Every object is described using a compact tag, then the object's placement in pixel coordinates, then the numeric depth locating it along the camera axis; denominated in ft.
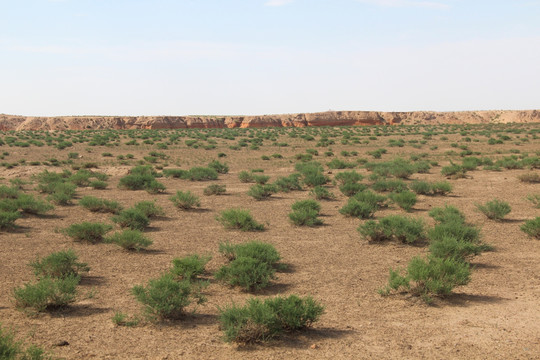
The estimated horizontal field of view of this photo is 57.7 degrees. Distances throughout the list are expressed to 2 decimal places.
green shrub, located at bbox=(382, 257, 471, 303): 27.30
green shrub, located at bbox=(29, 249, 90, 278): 31.19
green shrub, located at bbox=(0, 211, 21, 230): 46.32
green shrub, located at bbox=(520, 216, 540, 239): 41.34
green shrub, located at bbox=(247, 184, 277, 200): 65.87
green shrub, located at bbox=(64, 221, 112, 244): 42.22
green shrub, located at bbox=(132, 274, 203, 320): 24.27
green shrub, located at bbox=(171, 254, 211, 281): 31.04
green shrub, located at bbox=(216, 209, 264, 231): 47.24
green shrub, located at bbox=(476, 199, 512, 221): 49.67
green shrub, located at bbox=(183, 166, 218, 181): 87.45
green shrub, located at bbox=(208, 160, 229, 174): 98.90
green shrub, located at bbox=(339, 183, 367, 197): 67.51
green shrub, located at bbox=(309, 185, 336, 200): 65.72
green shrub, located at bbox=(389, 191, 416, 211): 56.18
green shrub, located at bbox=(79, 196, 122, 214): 56.44
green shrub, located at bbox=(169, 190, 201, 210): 58.29
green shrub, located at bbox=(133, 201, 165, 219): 53.57
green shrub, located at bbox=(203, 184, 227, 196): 70.08
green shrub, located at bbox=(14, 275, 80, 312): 25.27
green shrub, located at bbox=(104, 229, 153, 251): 38.96
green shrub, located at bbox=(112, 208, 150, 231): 47.96
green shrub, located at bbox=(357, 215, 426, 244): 40.88
